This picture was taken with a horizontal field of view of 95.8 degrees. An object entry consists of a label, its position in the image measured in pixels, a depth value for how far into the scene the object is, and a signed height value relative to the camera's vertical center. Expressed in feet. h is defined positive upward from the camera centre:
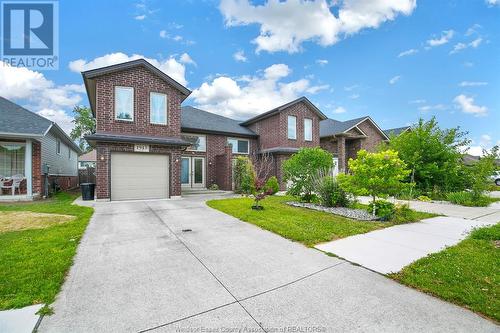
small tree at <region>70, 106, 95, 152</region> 111.75 +24.37
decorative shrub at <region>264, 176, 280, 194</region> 43.82 -2.69
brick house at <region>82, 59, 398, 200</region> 34.63 +5.53
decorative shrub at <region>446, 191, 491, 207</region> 31.94 -4.67
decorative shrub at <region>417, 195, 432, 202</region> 36.74 -5.01
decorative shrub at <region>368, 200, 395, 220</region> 22.74 -4.24
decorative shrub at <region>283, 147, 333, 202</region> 32.22 +0.26
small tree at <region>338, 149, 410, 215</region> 22.97 -0.58
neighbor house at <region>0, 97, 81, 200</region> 34.83 +3.27
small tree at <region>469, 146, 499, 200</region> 33.32 -0.66
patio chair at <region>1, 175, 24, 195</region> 36.14 -1.90
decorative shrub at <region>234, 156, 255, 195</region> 45.50 -1.19
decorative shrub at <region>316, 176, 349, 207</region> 28.63 -3.19
